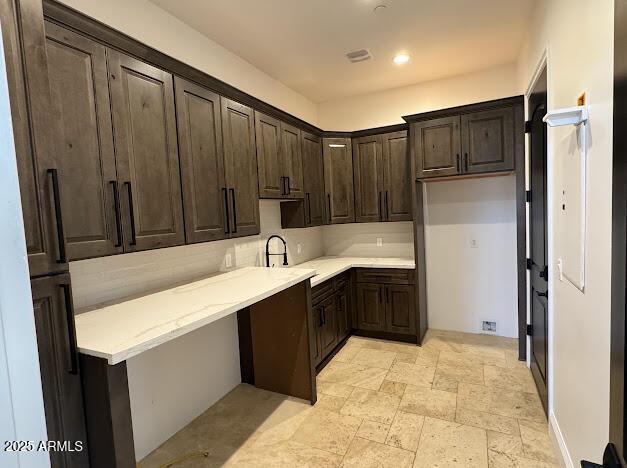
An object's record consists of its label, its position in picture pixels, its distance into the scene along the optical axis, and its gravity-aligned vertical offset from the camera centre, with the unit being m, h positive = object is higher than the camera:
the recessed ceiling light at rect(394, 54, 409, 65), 3.10 +1.46
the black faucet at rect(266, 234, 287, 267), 3.30 -0.39
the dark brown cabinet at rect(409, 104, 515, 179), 3.04 +0.61
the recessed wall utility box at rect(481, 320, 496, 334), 3.69 -1.41
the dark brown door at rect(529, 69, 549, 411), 2.30 -0.29
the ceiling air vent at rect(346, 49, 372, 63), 2.98 +1.46
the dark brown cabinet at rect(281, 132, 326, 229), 3.46 +0.19
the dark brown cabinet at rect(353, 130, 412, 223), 3.62 +0.36
